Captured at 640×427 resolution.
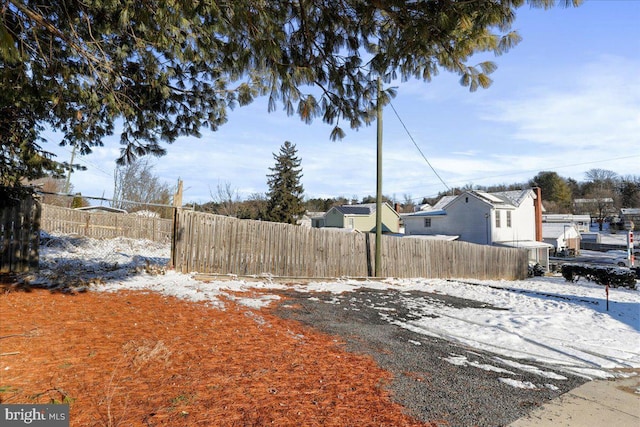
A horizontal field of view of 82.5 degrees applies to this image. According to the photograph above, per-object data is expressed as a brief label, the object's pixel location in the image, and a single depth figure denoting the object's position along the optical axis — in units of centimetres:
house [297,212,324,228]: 4659
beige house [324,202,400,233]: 4159
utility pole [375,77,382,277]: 1294
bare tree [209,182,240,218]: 3912
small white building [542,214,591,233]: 5668
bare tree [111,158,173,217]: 2966
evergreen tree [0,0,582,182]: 402
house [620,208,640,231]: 5598
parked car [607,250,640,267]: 3314
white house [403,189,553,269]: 2856
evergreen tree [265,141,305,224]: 3203
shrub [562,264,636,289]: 1599
